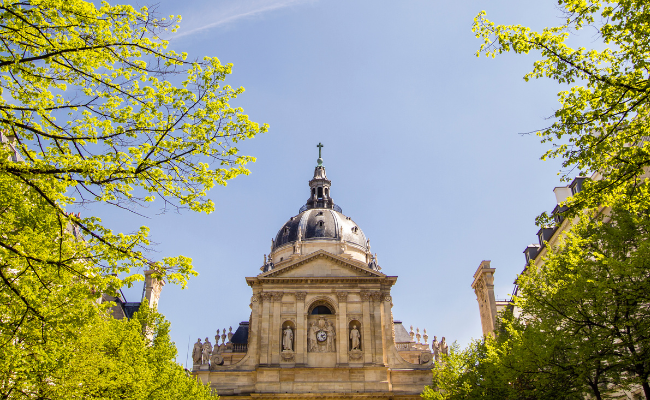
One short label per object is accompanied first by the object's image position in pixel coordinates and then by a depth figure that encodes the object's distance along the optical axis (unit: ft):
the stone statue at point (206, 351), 140.26
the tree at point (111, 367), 47.70
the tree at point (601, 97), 37.91
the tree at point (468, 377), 79.51
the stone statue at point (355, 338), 142.41
